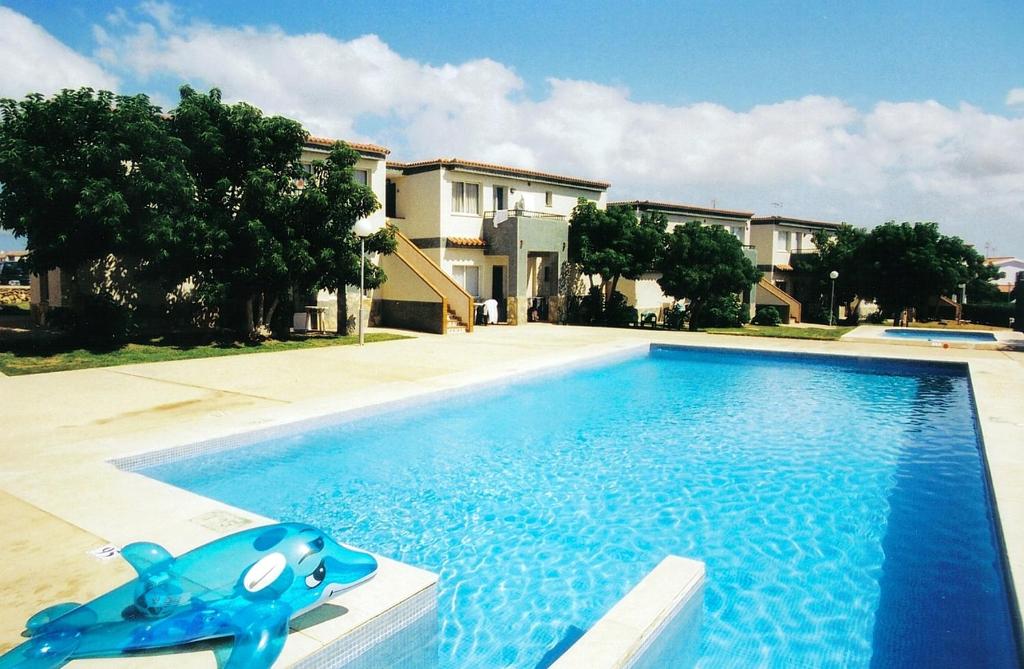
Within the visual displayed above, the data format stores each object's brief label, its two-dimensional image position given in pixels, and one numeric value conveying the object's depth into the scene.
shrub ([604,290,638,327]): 29.75
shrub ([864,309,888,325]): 40.21
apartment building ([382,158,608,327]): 26.94
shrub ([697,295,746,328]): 31.66
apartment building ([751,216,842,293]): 42.88
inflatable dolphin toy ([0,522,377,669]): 3.55
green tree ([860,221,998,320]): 32.97
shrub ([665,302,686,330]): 30.27
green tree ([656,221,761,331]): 27.27
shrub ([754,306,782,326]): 35.31
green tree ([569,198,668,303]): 27.96
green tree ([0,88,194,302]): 14.79
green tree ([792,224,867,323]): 37.12
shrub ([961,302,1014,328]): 41.09
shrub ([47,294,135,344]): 17.14
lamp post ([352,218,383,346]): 18.81
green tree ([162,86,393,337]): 17.05
